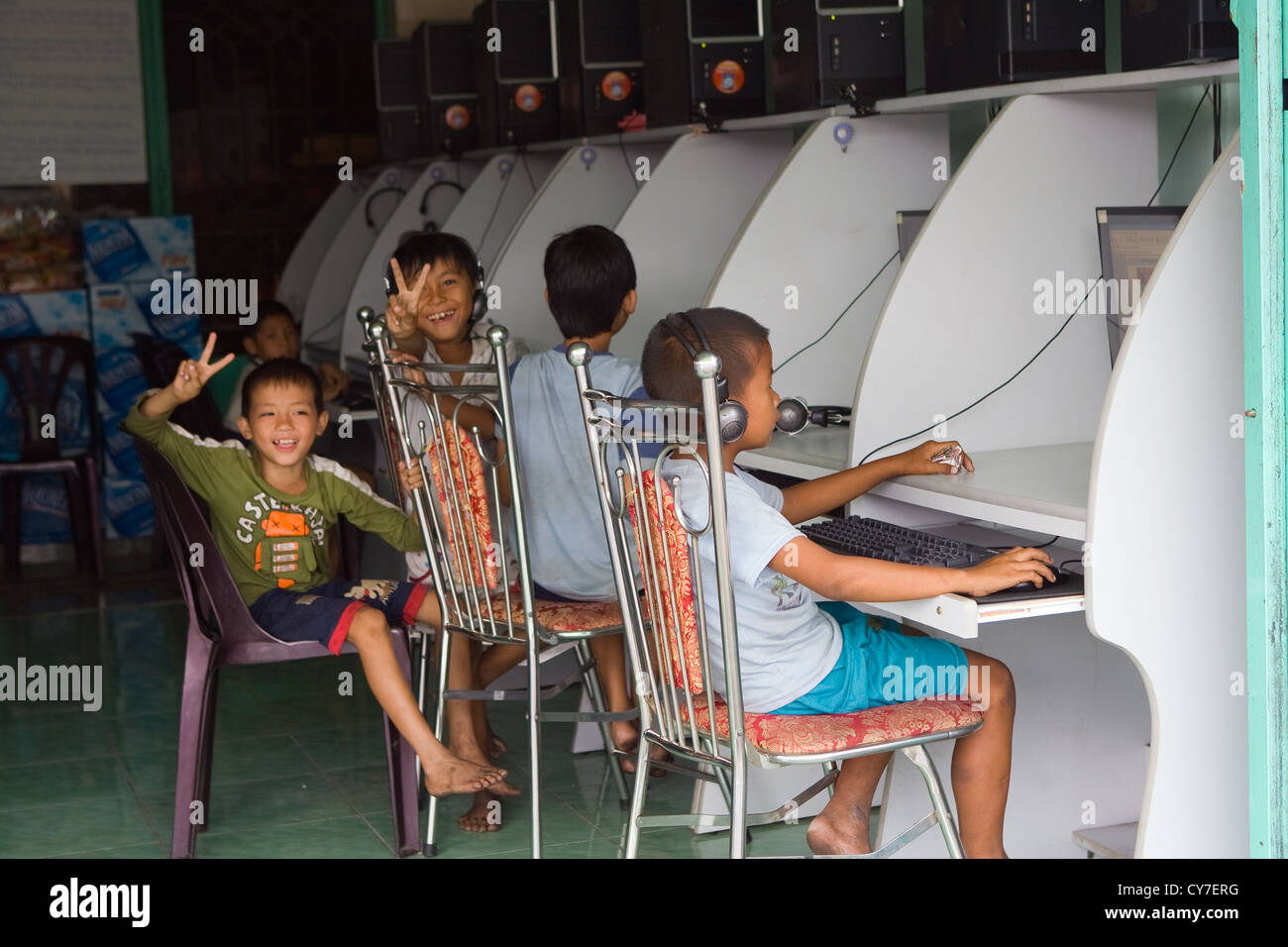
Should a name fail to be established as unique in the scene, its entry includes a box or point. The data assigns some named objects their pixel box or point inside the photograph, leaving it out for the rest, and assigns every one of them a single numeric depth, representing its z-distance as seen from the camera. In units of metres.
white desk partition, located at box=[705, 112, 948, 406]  2.73
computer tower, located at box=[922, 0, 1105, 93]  2.36
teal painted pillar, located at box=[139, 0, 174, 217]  5.86
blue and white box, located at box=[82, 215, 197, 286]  5.43
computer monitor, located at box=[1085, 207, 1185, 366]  2.16
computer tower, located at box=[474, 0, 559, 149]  4.48
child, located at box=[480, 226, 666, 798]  2.49
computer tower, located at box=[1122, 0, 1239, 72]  2.02
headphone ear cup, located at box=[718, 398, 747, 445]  1.80
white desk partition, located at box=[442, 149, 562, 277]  4.43
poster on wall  5.64
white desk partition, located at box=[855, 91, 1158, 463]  2.25
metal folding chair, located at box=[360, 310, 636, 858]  2.30
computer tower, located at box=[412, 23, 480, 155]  5.04
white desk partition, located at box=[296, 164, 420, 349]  5.51
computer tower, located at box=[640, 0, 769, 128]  3.40
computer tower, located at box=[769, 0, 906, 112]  2.87
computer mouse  1.79
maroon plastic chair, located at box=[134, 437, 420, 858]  2.45
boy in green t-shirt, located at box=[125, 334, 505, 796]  2.47
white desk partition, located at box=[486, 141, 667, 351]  3.84
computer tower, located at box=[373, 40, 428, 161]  5.52
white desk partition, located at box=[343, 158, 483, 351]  4.99
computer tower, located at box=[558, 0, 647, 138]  4.05
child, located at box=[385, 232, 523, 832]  2.77
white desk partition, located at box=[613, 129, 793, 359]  3.29
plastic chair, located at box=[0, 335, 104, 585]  4.83
